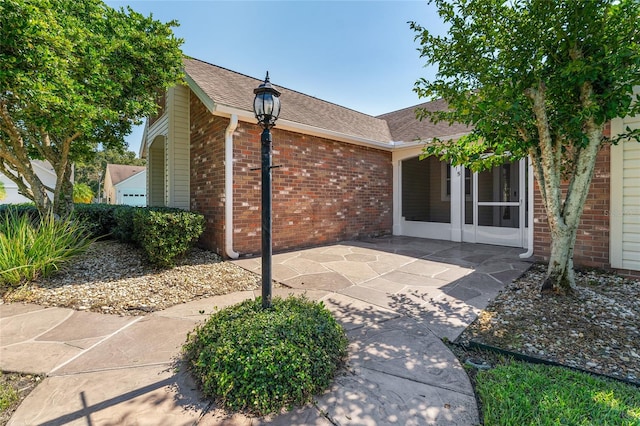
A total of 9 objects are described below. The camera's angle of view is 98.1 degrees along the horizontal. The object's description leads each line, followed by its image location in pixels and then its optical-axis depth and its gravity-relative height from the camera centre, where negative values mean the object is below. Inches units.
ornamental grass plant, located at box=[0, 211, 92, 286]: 158.2 -24.7
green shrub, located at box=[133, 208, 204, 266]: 184.1 -15.8
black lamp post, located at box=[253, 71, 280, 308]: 102.0 +16.0
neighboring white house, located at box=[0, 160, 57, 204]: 727.1 +68.4
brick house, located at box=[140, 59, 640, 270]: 183.5 +25.7
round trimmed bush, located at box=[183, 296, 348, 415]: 72.5 -42.4
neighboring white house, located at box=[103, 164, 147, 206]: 985.5 +72.2
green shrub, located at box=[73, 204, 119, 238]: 279.4 -8.0
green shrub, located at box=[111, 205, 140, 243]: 239.5 -12.9
